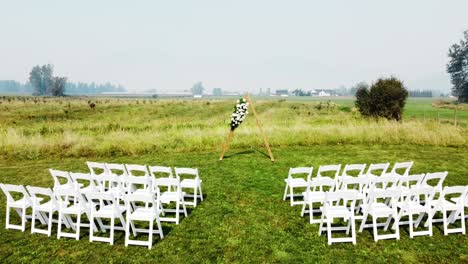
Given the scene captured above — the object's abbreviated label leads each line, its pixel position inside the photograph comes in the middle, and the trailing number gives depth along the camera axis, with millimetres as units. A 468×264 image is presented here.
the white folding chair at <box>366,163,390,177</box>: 8698
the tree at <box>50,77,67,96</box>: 128362
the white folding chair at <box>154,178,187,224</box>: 7766
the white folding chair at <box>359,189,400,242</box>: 6509
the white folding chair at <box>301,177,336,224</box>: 7633
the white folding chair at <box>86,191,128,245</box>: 6406
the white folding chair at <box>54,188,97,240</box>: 6729
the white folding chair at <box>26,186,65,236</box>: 6836
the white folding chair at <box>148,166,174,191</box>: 12983
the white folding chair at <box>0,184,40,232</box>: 7027
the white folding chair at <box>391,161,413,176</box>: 8782
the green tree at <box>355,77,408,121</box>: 25859
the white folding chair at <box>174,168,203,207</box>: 8641
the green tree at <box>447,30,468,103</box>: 86125
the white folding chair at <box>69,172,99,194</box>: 7891
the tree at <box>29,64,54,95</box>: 186250
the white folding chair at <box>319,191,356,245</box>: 6418
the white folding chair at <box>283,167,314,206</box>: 8642
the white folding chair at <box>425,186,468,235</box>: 6750
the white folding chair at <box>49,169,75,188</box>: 7918
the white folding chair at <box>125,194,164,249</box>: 6453
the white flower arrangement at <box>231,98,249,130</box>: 14008
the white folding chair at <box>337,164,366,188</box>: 8344
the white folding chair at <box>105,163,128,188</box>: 8759
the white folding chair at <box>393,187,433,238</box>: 6625
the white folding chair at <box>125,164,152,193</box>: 7327
